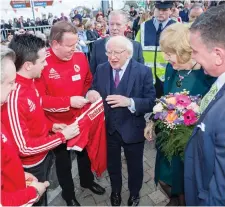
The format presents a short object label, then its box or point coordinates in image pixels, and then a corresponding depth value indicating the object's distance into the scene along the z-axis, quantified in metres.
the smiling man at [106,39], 4.04
